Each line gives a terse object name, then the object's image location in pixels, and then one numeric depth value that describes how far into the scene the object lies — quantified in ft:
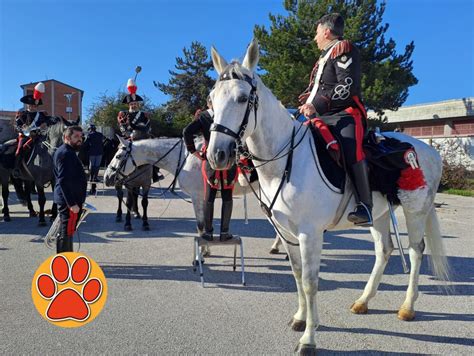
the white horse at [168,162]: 19.47
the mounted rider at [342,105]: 10.41
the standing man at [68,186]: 14.87
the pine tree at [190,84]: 135.17
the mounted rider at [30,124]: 28.17
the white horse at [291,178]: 8.48
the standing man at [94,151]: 42.63
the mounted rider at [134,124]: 26.14
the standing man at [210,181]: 16.02
